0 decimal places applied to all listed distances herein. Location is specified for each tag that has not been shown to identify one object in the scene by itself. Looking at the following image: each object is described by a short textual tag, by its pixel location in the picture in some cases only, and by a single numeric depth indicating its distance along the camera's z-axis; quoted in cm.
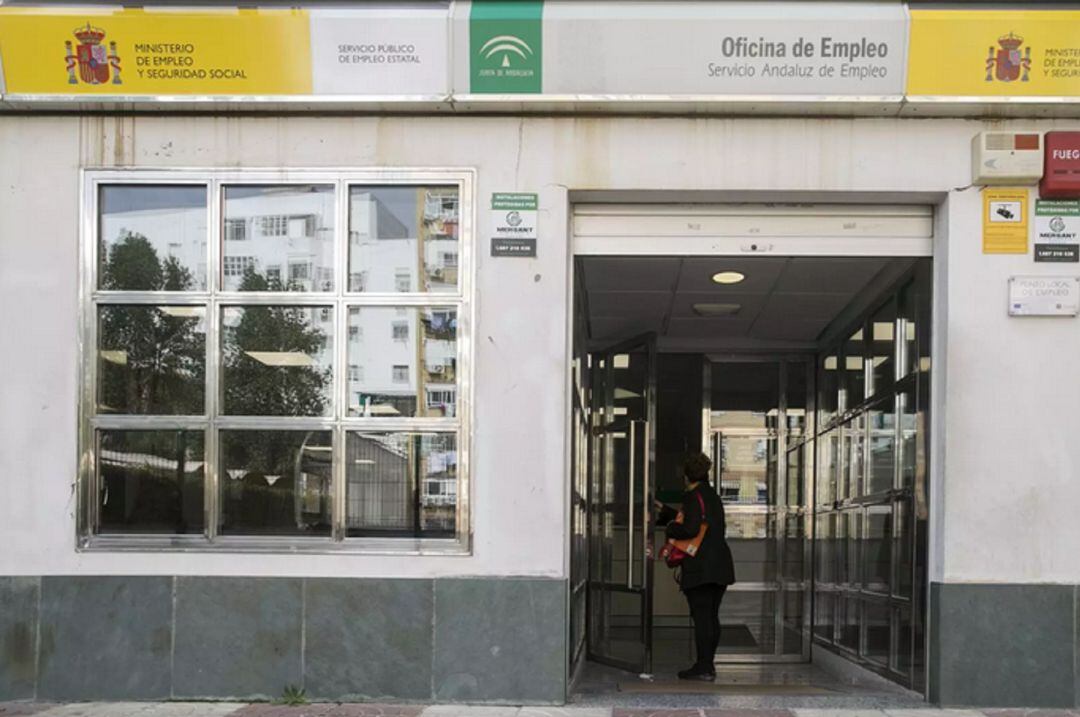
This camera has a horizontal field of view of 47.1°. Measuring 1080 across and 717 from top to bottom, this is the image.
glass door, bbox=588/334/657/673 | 960
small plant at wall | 715
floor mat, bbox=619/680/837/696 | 822
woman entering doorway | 915
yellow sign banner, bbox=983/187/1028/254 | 718
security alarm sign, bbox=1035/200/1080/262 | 714
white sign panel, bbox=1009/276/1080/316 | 711
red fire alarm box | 705
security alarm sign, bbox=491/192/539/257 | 729
